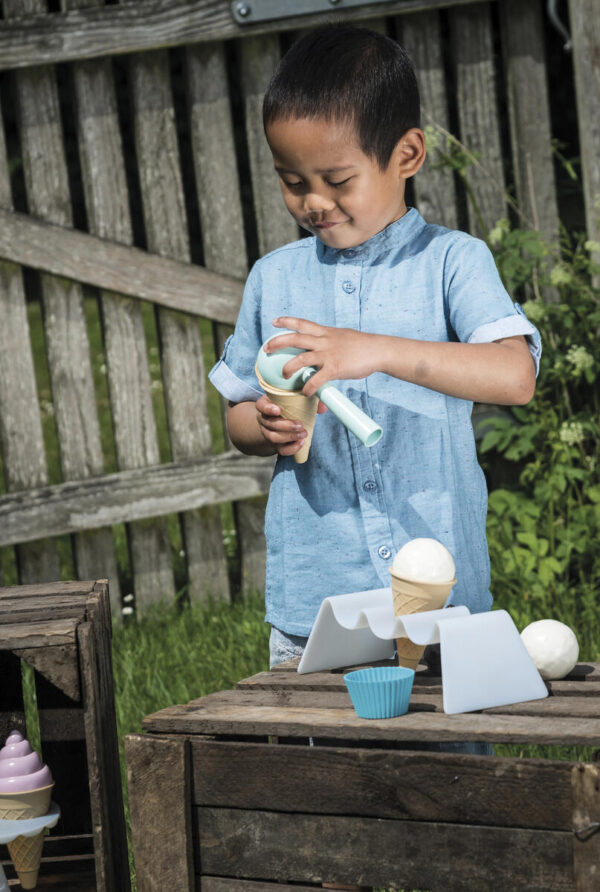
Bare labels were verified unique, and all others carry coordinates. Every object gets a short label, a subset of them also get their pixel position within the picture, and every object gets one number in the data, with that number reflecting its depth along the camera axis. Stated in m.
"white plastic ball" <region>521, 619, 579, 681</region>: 1.96
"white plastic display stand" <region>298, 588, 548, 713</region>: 1.86
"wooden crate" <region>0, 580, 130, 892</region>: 2.01
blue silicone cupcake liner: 1.85
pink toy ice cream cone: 2.02
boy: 2.08
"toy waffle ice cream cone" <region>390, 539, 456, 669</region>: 1.93
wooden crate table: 1.79
